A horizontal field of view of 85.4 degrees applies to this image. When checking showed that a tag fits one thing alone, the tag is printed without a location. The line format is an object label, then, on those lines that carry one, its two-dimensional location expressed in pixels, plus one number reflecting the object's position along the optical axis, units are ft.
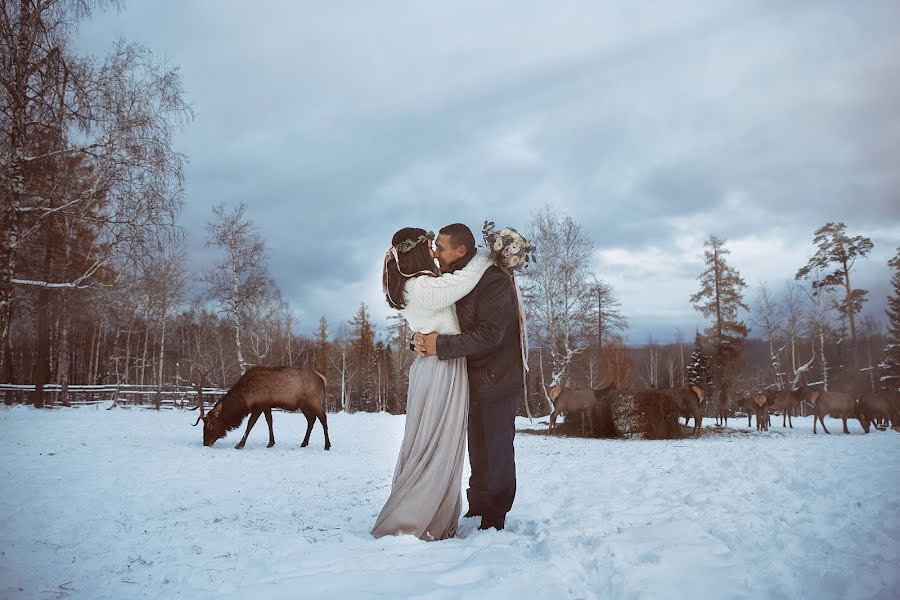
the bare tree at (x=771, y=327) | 89.35
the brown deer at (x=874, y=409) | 38.11
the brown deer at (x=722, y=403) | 59.16
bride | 10.98
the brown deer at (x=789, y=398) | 50.43
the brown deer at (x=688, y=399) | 42.22
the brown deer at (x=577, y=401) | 45.62
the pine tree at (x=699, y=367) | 101.45
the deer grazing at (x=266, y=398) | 32.37
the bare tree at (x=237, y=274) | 73.56
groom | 11.17
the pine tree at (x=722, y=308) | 92.84
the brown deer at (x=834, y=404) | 43.24
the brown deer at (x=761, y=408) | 51.47
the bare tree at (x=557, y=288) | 73.72
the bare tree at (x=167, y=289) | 88.48
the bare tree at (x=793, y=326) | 82.33
